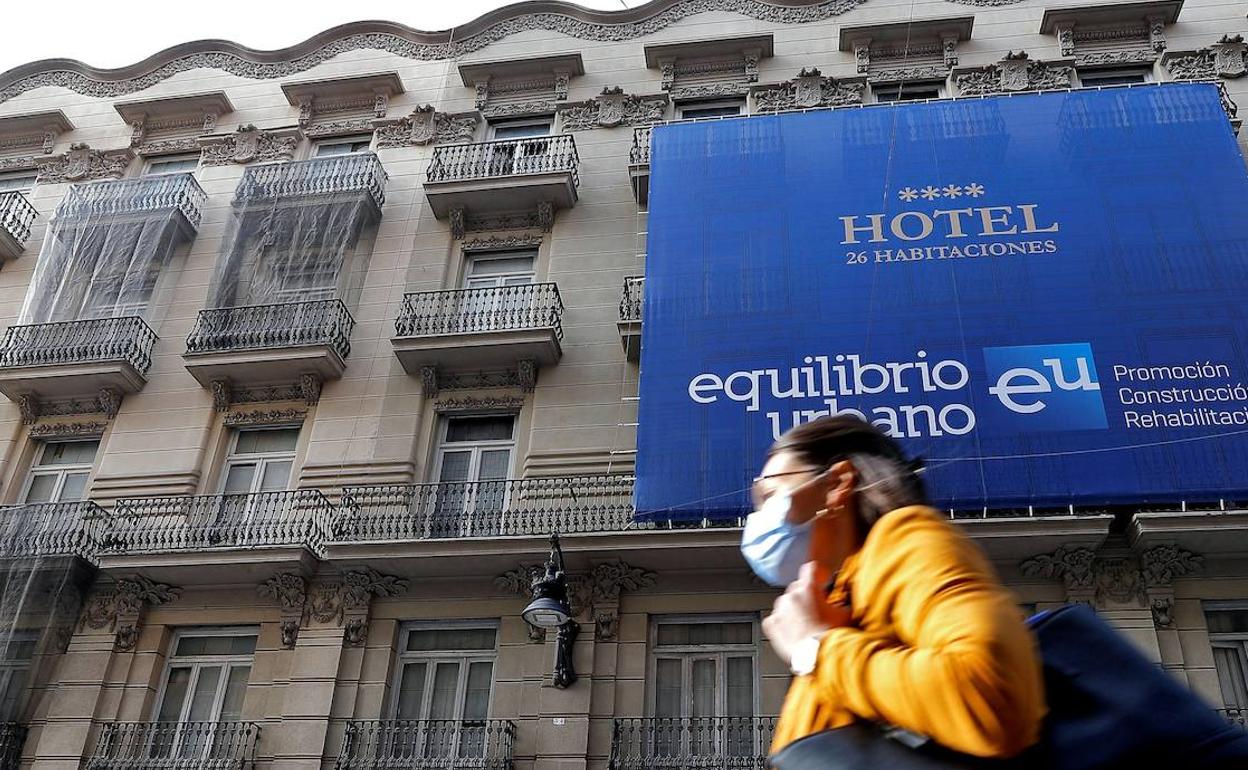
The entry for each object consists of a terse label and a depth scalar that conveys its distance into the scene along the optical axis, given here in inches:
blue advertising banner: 447.5
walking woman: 50.6
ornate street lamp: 402.3
